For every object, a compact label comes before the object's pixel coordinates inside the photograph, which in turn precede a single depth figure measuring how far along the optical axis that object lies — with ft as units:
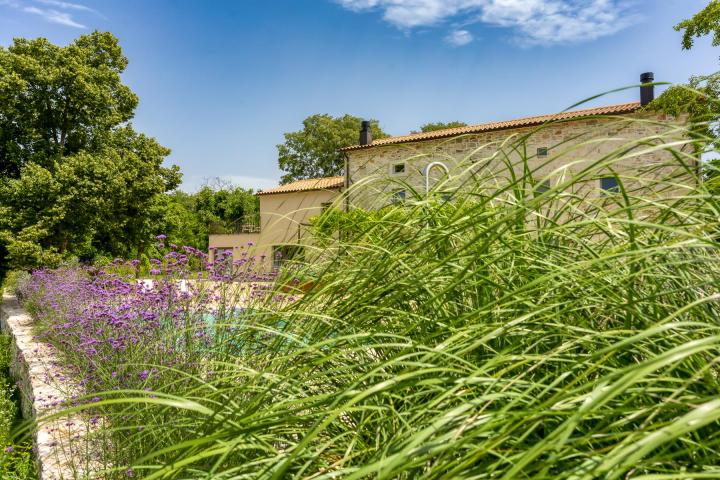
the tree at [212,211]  80.12
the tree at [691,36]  30.63
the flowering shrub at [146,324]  7.30
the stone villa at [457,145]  40.24
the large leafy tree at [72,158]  45.29
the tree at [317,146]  106.01
